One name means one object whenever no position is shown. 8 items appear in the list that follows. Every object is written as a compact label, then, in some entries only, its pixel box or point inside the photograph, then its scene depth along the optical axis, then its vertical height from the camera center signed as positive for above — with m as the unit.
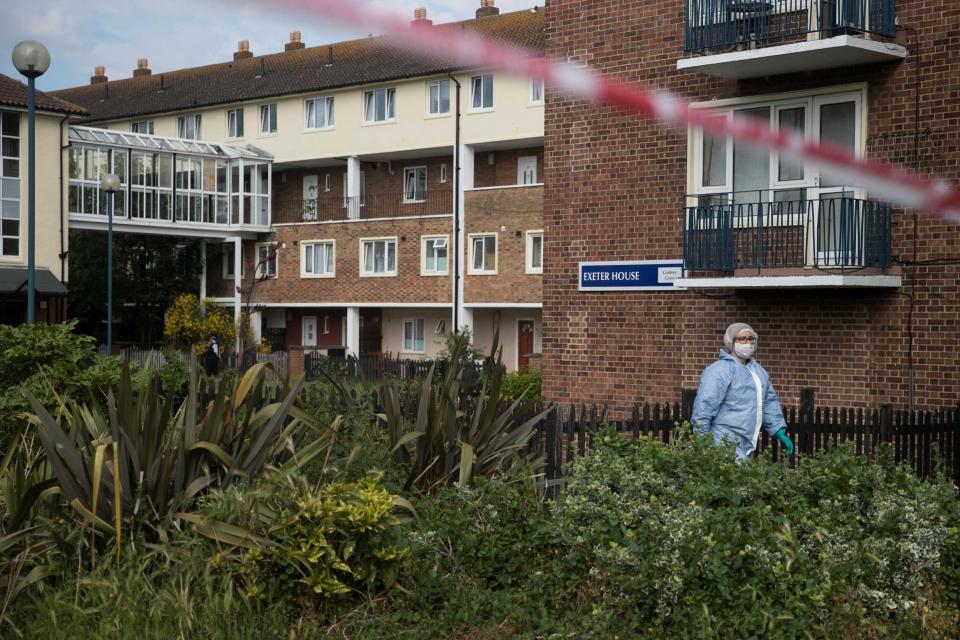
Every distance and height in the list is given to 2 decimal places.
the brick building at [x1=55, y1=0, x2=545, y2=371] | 43.69 +4.44
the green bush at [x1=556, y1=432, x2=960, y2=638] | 5.30 -1.08
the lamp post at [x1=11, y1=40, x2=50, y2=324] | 15.64 +3.02
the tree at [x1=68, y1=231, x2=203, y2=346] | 53.31 +1.17
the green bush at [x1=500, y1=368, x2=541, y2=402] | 26.69 -1.78
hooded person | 8.88 -0.65
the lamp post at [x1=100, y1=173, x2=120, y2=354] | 32.34 +3.11
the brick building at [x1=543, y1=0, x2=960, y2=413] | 13.23 +1.14
